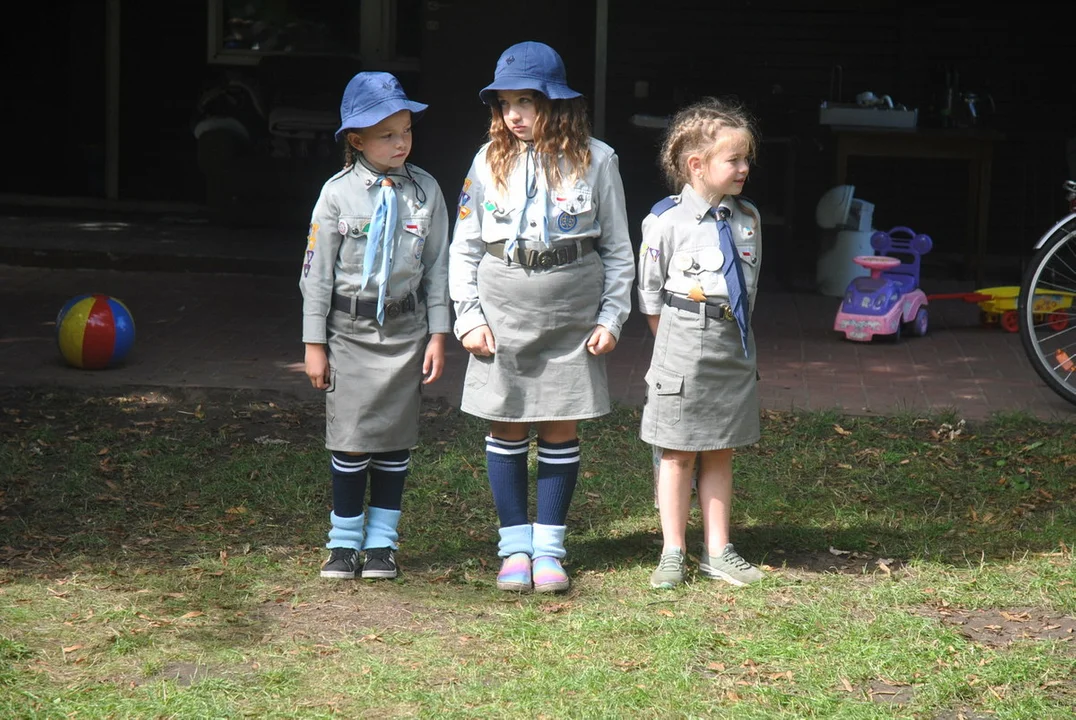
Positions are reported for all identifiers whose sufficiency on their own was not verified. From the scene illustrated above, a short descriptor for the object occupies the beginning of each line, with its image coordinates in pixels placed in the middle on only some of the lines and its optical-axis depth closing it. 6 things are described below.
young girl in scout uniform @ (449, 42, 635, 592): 7.26
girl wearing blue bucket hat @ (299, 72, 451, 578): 7.32
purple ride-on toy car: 13.80
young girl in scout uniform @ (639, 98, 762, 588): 7.37
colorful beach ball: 12.14
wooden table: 16.10
